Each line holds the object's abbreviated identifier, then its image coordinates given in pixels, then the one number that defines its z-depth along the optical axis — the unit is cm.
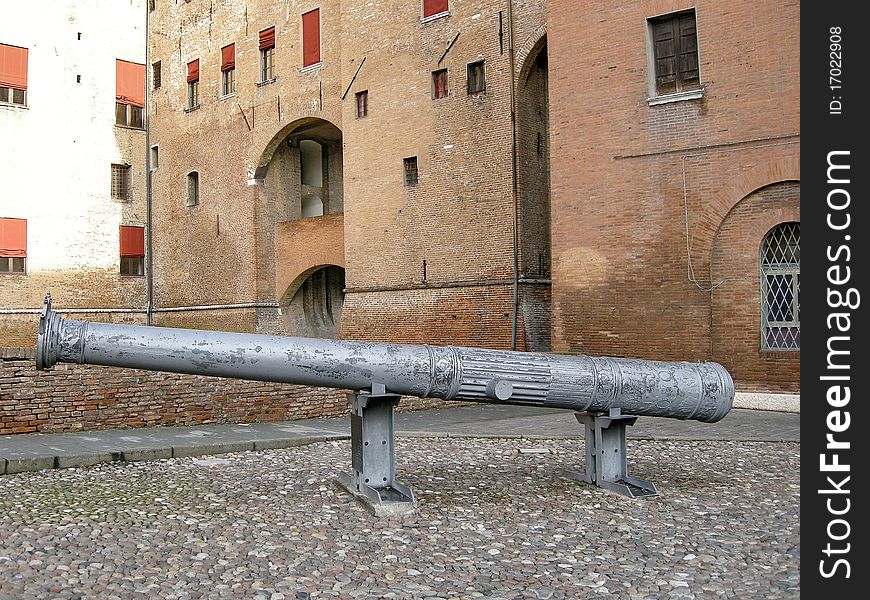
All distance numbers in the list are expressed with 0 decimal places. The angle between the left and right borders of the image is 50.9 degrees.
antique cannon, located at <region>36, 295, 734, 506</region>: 583
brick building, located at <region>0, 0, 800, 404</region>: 1300
